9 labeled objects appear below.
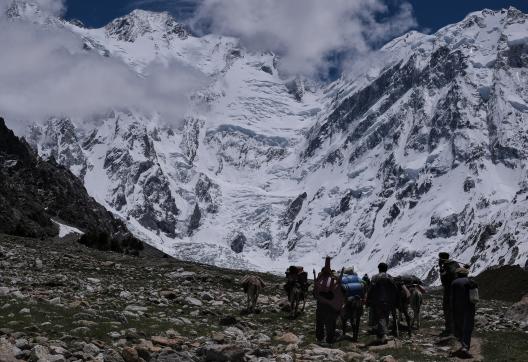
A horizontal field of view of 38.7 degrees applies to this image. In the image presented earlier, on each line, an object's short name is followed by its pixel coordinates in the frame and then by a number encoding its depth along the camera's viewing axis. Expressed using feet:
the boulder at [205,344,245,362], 55.21
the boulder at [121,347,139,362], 52.33
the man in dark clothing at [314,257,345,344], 78.07
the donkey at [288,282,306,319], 101.81
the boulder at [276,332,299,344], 73.46
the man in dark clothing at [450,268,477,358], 72.28
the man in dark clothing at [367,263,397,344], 79.15
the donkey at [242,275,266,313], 102.17
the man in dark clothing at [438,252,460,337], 83.10
